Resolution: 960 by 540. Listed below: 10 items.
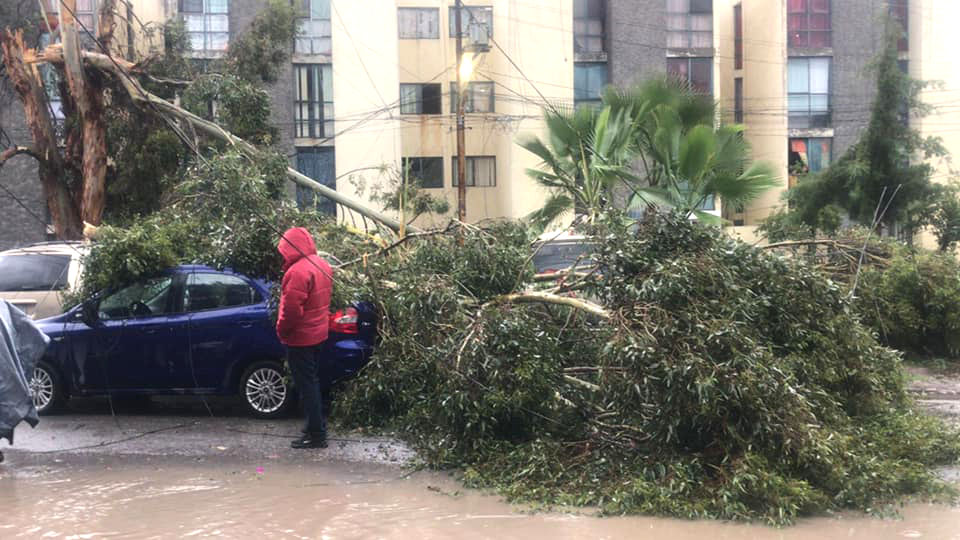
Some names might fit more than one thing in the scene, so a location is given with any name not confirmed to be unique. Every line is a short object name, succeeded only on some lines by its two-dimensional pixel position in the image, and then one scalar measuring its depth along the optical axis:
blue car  8.84
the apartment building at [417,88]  32.09
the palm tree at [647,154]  12.77
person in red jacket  7.59
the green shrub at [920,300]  11.91
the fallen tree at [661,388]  5.98
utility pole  23.52
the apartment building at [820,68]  35.34
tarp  7.12
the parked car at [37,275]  11.20
